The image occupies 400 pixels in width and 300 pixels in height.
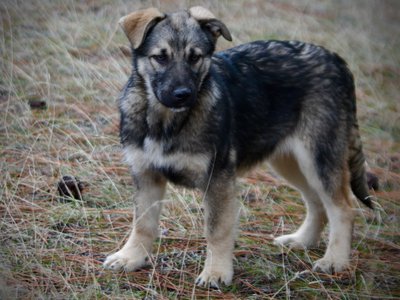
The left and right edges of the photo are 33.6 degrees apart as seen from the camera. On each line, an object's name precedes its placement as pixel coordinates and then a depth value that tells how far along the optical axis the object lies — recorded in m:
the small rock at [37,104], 6.78
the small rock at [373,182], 5.80
